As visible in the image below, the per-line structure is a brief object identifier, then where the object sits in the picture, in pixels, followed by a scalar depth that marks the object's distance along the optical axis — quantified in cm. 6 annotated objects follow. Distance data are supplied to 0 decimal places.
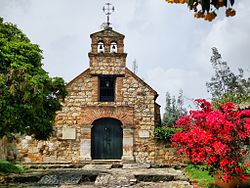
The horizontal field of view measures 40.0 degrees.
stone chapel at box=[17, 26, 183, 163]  1742
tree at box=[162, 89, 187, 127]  3722
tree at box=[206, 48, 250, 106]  3052
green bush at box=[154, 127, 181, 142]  1720
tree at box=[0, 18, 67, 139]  924
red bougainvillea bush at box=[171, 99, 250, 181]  762
